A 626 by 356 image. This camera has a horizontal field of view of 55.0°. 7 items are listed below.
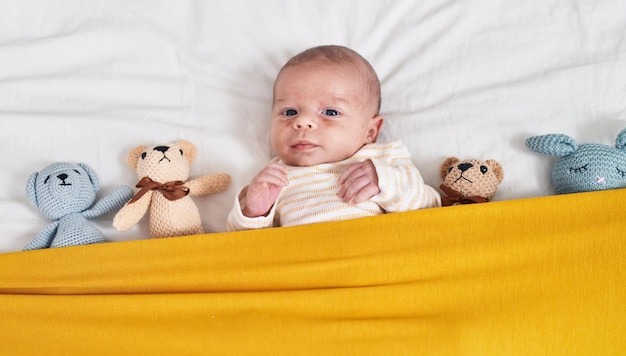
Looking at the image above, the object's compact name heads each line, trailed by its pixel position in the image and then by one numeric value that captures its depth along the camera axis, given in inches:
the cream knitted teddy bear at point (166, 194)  48.3
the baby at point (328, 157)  46.0
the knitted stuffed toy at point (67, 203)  48.1
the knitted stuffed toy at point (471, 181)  47.2
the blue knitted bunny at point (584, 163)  45.4
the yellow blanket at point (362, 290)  38.9
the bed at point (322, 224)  39.6
